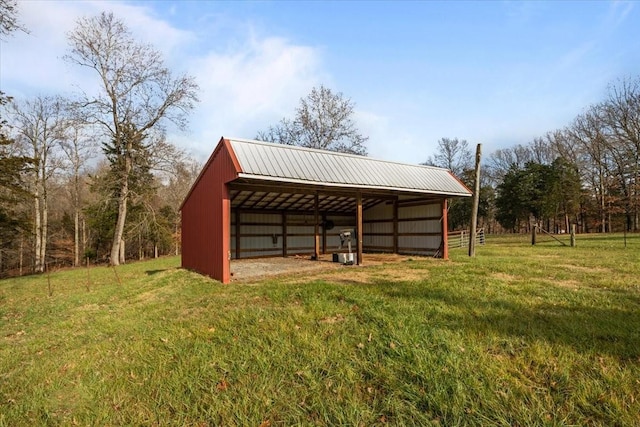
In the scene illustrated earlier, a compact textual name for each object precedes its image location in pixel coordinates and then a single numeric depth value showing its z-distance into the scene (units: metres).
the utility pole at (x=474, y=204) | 13.44
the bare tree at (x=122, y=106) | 19.89
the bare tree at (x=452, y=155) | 39.03
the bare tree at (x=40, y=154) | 22.61
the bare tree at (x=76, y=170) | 24.28
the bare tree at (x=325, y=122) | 27.73
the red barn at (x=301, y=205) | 9.30
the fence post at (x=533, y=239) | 19.76
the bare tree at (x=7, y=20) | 9.33
